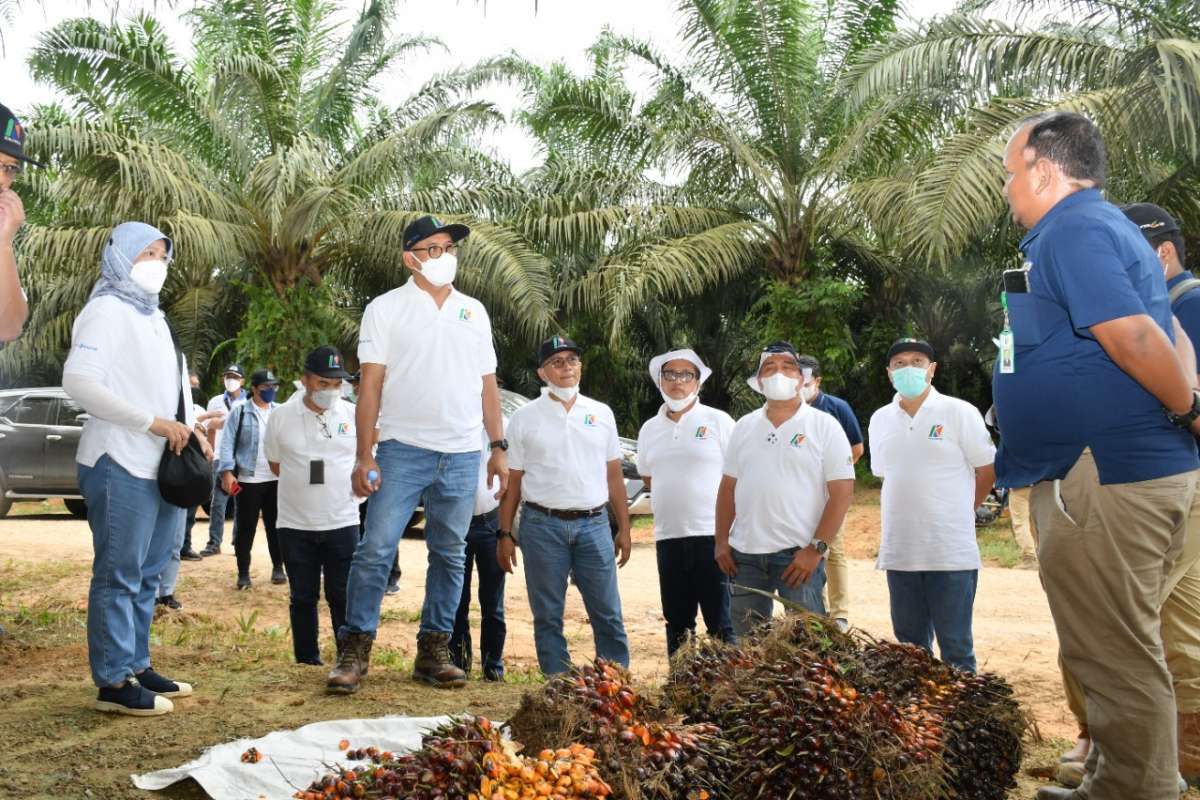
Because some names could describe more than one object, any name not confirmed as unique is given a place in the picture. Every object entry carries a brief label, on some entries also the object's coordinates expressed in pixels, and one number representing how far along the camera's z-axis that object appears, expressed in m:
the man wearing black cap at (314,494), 6.87
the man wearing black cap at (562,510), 6.01
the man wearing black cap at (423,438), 5.28
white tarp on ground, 3.77
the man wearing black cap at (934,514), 5.93
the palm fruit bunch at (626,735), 2.74
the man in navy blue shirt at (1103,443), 3.39
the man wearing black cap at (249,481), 10.11
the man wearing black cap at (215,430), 11.98
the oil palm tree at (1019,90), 11.99
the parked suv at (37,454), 15.67
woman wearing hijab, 4.74
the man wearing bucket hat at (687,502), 6.62
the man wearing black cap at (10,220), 4.45
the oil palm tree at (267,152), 15.82
